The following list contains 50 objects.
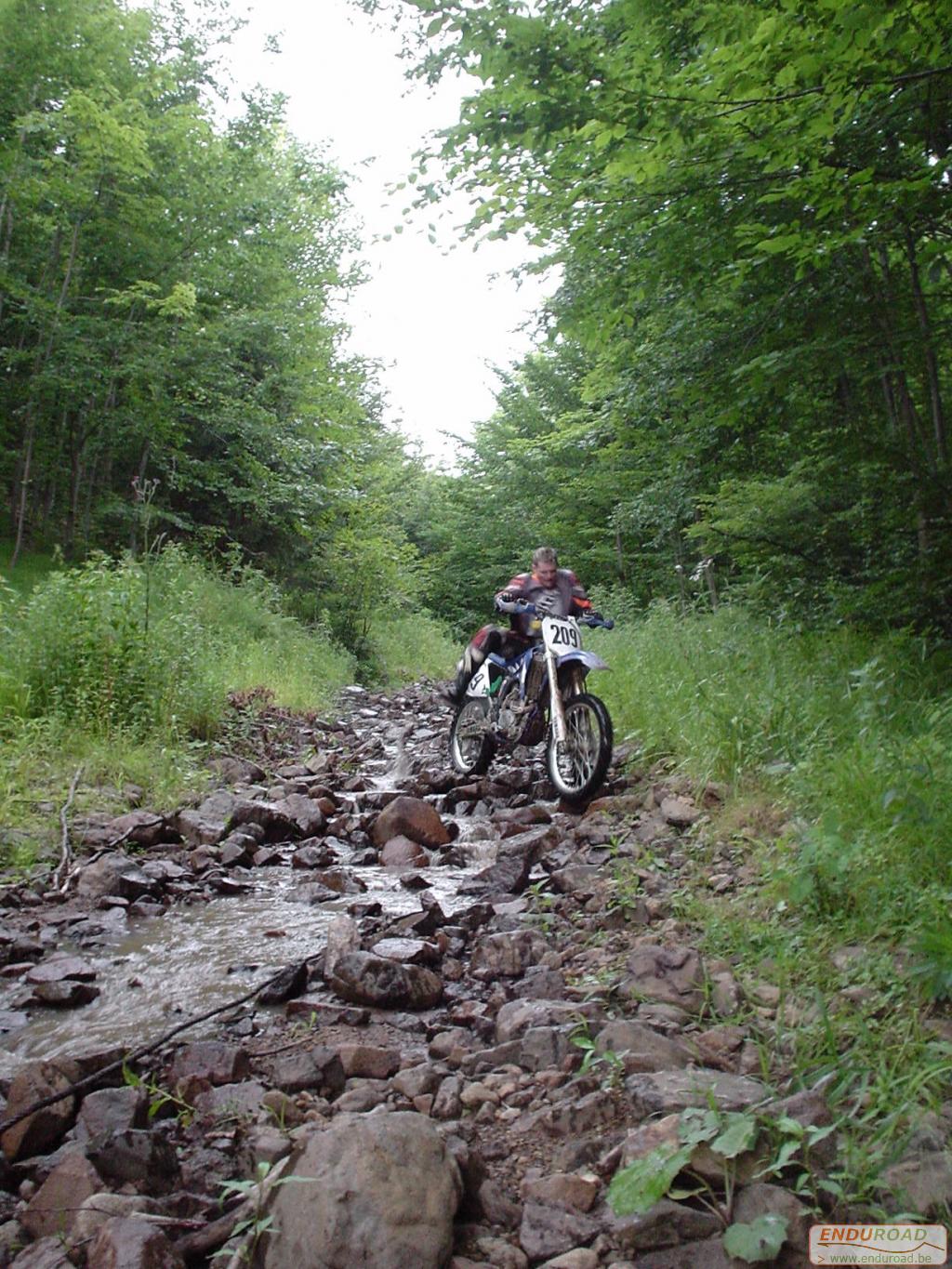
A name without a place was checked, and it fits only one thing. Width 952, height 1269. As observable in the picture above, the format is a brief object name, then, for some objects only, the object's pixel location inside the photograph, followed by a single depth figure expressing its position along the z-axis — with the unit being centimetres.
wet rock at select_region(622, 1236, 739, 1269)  184
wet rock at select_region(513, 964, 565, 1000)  321
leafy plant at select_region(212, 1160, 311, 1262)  189
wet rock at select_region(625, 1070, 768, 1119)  227
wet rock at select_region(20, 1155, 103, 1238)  200
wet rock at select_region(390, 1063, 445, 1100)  259
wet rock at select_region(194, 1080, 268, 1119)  250
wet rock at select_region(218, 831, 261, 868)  512
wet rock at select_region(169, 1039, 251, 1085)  266
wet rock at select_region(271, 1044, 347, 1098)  264
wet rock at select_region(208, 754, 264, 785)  709
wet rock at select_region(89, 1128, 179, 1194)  215
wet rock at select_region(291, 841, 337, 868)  525
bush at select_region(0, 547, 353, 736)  675
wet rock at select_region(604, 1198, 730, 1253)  190
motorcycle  597
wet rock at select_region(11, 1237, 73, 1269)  186
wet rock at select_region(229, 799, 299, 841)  573
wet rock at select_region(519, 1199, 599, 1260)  195
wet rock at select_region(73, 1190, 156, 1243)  195
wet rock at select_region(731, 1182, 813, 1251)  185
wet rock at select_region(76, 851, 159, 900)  445
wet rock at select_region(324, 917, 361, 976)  355
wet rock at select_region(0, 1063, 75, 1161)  230
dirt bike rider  709
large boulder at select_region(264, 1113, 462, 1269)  186
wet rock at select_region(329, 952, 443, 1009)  325
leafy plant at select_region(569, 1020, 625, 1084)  250
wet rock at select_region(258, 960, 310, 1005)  331
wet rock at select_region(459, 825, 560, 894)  466
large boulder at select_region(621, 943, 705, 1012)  302
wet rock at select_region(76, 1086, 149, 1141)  234
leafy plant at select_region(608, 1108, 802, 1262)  182
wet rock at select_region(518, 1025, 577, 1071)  271
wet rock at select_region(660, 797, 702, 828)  489
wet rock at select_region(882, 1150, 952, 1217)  184
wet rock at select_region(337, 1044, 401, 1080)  271
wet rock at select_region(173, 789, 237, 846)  537
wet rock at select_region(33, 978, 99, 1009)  326
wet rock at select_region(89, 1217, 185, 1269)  182
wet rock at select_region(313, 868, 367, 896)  477
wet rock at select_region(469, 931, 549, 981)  352
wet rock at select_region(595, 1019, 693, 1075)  254
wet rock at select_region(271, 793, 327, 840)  594
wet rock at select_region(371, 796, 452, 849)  575
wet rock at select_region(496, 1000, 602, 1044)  291
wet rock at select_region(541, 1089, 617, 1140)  235
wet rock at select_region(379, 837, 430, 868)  535
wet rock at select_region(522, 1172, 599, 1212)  206
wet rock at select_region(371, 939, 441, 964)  356
